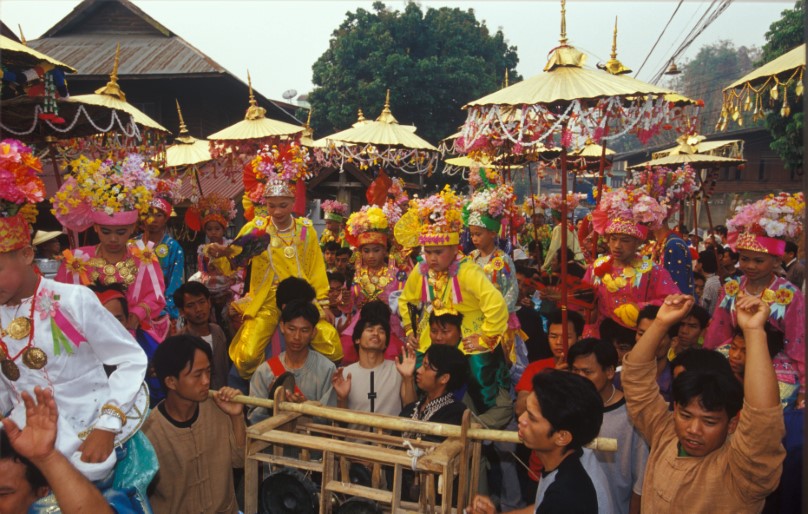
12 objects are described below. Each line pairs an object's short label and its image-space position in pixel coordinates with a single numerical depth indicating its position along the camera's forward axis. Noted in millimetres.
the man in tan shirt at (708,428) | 2252
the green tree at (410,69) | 24484
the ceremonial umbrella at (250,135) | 10183
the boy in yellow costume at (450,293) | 4938
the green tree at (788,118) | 14836
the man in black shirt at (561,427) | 2514
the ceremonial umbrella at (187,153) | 11500
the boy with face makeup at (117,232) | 4742
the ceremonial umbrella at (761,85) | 4676
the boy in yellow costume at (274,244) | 5641
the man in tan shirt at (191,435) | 3320
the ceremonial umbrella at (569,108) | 4734
